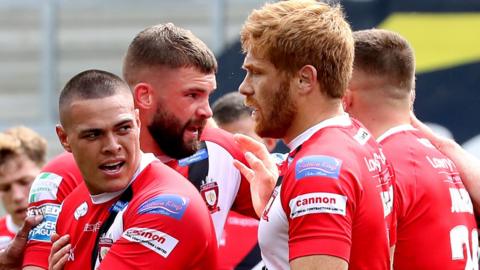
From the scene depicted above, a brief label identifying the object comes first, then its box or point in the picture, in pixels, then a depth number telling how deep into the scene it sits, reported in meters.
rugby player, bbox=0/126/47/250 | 14.79
